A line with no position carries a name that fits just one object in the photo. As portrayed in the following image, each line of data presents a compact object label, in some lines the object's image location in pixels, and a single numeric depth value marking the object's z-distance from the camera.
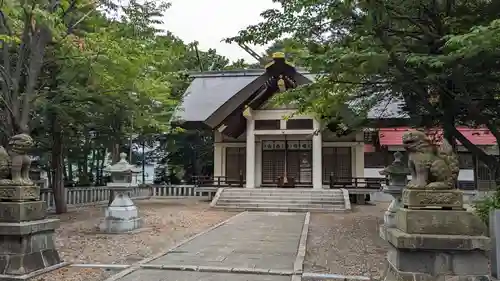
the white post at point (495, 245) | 5.35
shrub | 7.48
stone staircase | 17.56
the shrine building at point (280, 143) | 20.95
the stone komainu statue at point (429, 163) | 5.23
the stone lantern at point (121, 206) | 11.11
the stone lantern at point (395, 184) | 9.92
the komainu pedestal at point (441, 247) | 5.04
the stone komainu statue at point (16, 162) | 6.28
